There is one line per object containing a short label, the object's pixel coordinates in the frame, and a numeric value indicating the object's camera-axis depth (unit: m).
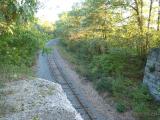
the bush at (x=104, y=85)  10.02
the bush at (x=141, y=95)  8.41
